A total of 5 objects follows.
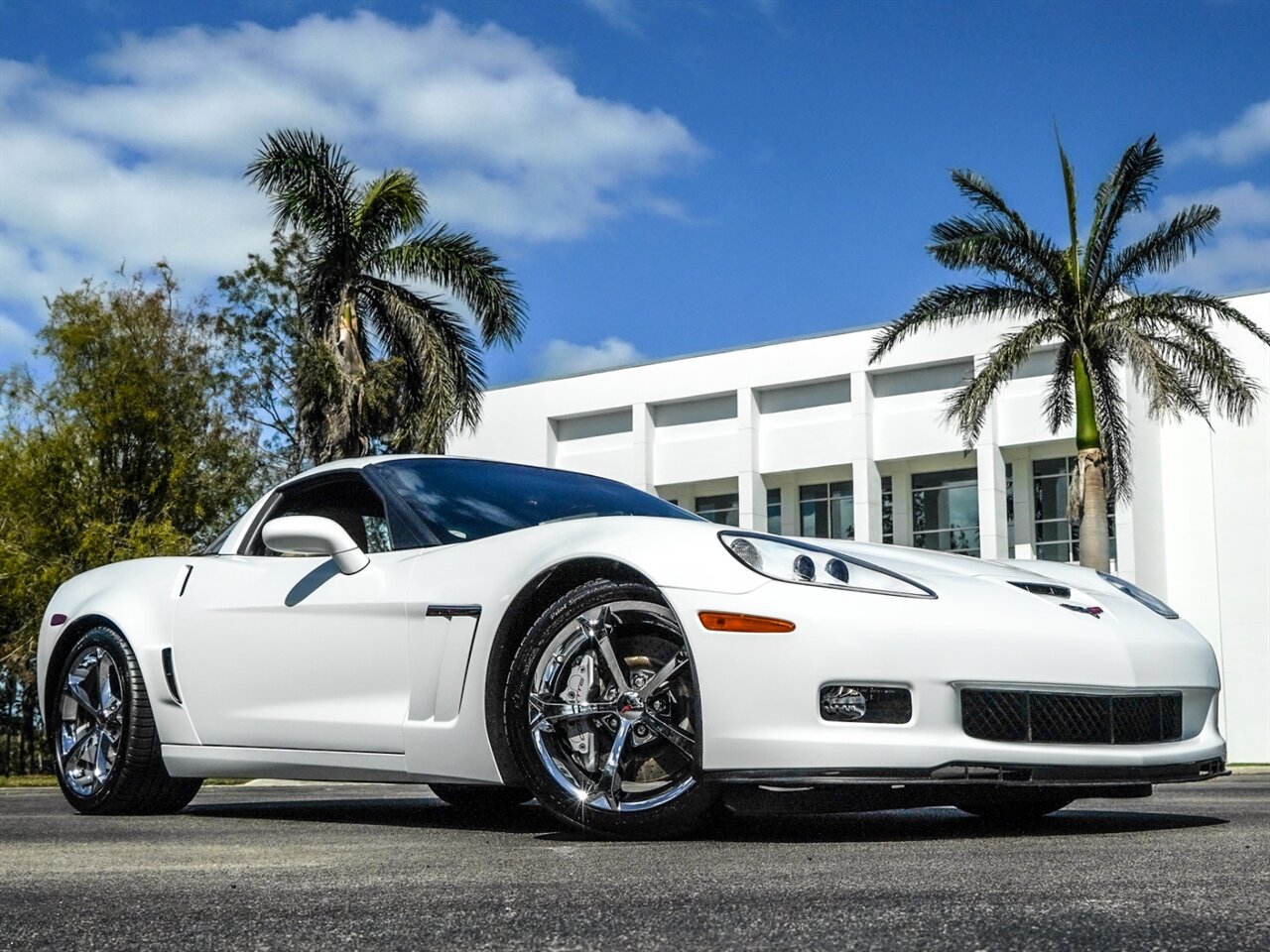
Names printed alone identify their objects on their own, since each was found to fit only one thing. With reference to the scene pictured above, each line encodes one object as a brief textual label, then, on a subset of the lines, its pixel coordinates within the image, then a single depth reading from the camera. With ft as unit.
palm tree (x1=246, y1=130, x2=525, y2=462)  78.43
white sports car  13.28
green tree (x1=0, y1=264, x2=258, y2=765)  98.02
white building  129.29
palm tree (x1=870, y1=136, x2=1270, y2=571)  80.48
